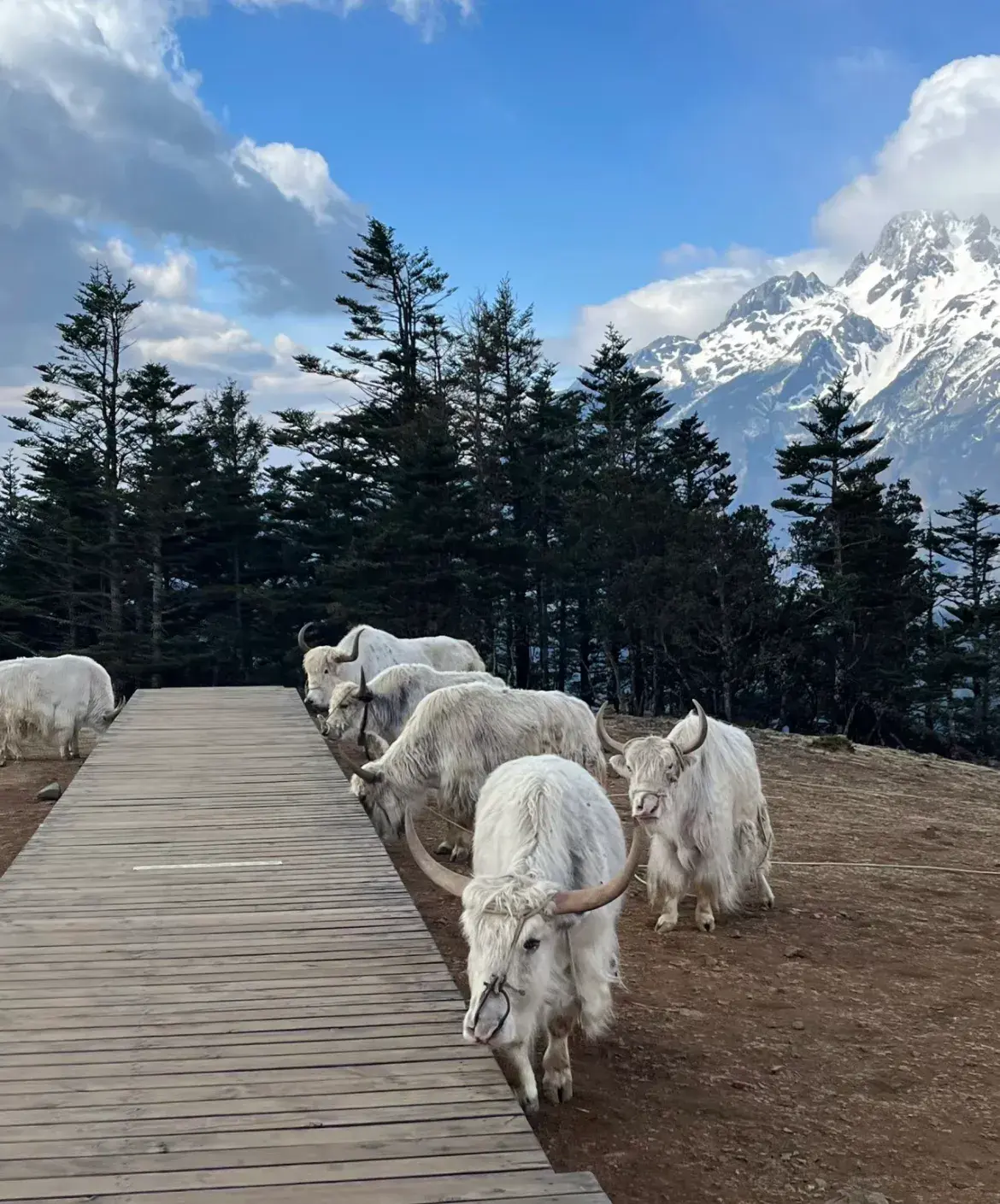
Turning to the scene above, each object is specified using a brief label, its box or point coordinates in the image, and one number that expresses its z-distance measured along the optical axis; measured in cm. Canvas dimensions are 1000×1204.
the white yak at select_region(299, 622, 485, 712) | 1204
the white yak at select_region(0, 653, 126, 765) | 1249
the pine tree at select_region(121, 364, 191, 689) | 2980
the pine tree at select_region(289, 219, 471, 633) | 2530
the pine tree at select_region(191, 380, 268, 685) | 2992
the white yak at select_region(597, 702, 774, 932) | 657
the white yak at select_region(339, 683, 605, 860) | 772
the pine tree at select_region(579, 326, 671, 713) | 2803
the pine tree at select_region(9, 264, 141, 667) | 3092
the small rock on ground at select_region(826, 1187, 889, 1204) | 349
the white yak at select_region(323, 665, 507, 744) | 995
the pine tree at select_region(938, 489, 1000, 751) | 3344
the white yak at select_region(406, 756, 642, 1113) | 358
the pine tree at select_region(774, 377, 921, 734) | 2920
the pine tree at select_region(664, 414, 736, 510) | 3594
